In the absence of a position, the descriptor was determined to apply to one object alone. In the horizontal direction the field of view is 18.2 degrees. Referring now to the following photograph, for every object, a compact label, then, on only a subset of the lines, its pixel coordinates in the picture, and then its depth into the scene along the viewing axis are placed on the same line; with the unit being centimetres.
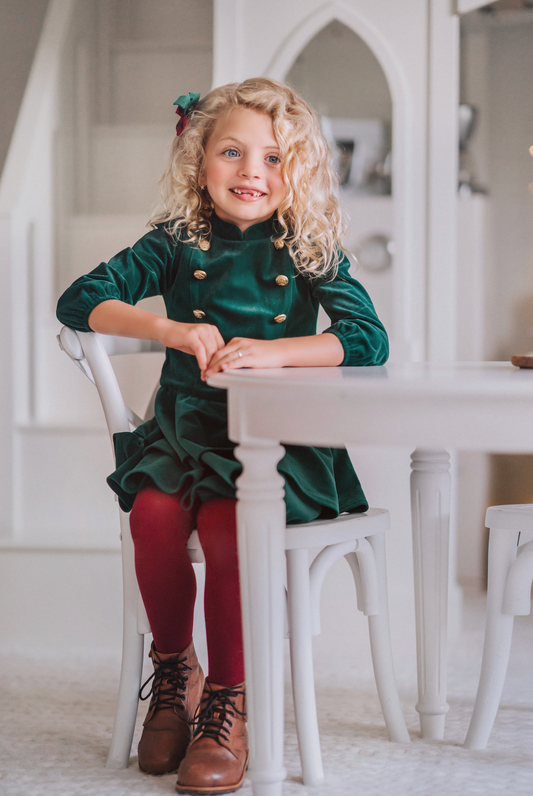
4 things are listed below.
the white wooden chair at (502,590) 287
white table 248
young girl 277
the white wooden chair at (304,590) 277
